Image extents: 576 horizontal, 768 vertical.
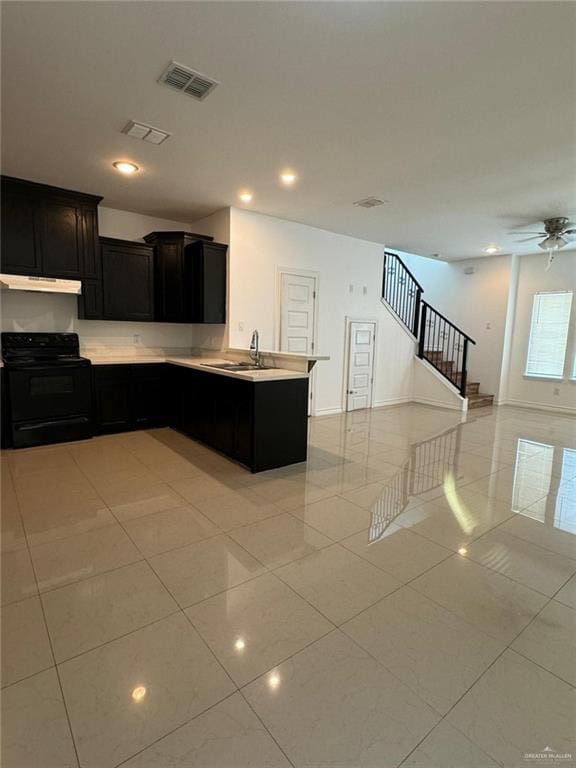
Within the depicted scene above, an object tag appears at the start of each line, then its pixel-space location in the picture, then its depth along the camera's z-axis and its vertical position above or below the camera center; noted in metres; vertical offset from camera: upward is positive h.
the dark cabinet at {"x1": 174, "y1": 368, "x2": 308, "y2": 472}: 3.65 -0.91
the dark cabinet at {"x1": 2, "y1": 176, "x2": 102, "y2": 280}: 4.25 +1.07
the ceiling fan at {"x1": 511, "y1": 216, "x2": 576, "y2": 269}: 5.18 +1.48
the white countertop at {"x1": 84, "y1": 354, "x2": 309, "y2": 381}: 3.68 -0.45
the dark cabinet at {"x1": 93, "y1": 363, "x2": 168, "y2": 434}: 4.85 -0.93
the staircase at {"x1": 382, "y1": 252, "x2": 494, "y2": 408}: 7.71 +0.11
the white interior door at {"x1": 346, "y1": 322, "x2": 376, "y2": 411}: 6.77 -0.59
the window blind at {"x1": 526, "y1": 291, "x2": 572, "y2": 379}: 7.26 +0.08
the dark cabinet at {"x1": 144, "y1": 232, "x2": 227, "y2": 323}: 5.08 +0.67
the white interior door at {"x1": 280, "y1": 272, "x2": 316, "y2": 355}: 5.76 +0.27
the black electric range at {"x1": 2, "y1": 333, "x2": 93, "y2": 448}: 4.23 -0.76
